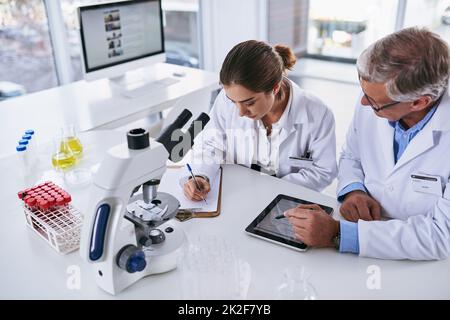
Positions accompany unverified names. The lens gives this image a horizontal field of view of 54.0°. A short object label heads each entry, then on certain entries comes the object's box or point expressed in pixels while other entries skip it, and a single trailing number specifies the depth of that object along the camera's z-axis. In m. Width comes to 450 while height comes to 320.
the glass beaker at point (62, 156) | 1.66
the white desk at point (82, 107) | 2.15
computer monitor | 2.41
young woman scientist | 1.49
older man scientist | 1.13
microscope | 0.95
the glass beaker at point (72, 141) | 1.75
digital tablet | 1.21
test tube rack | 1.22
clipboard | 1.35
